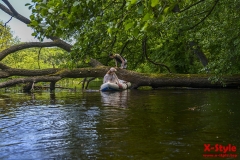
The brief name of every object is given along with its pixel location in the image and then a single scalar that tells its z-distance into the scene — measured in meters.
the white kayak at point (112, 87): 16.95
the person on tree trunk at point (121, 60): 17.89
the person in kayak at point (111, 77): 17.43
